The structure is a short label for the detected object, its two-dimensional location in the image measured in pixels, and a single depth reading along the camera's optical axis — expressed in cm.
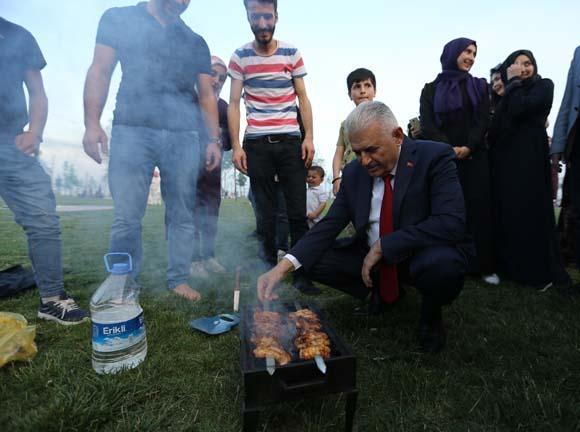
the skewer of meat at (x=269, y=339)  166
